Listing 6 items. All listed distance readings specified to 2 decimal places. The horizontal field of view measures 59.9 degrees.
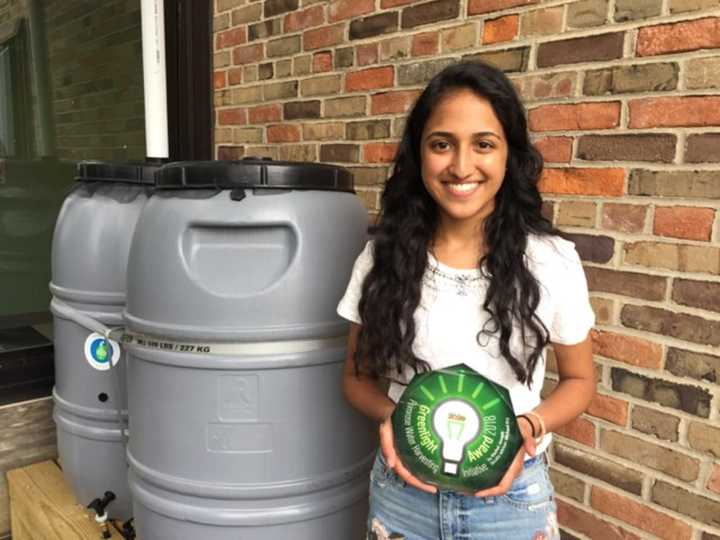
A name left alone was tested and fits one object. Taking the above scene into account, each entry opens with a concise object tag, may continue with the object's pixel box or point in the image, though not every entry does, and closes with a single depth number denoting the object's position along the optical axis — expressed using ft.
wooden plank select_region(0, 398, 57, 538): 7.24
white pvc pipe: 7.38
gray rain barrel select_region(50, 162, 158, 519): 5.81
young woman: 3.51
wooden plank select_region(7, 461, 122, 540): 5.93
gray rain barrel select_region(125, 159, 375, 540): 4.25
